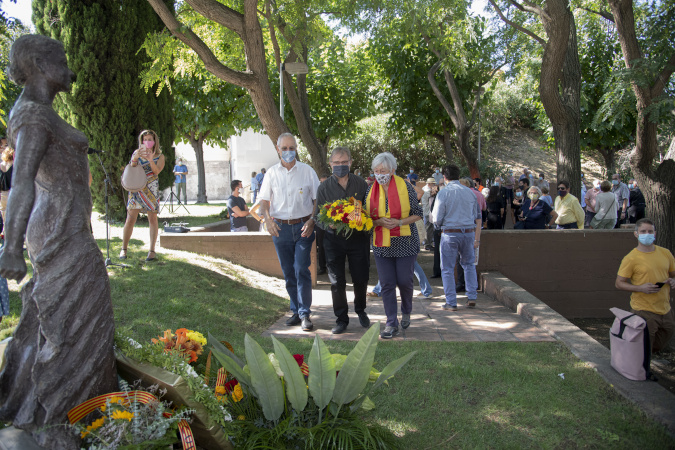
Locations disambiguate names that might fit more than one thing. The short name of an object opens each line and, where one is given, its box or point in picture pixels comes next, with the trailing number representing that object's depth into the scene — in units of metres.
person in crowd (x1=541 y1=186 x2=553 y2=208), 11.75
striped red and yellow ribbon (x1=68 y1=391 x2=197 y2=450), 2.61
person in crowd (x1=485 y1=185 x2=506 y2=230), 12.61
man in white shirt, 5.95
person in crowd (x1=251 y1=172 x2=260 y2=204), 22.02
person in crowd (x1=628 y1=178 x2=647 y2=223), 15.34
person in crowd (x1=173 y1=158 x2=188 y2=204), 20.91
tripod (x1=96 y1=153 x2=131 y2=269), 7.00
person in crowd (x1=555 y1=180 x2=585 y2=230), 10.78
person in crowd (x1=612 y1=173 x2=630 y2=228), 16.05
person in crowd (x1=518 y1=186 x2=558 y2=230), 11.33
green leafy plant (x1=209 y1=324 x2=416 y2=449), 3.06
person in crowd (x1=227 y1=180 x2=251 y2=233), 10.38
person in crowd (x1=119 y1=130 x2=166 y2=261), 6.98
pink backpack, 4.48
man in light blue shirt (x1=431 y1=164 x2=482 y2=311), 7.38
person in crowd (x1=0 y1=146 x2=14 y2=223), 7.38
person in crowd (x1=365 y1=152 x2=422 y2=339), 5.61
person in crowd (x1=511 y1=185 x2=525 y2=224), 15.08
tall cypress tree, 12.05
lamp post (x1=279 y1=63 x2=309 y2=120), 10.94
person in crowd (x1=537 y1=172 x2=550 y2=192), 19.18
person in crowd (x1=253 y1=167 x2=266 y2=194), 22.75
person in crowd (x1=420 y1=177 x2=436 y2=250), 11.31
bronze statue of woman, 2.57
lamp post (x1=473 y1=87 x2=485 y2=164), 19.88
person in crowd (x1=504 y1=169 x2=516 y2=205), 15.26
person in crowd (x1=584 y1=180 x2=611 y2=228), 14.98
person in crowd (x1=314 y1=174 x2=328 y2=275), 9.70
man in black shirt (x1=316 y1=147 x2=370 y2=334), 5.67
